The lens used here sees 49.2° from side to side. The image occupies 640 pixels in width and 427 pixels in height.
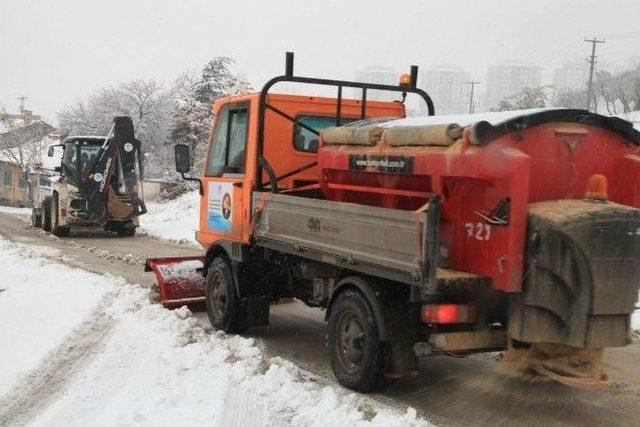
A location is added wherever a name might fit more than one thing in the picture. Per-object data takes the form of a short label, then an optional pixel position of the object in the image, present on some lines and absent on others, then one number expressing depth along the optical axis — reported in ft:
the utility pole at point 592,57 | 154.65
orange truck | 15.11
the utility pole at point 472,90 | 187.66
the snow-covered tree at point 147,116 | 150.30
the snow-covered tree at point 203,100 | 120.29
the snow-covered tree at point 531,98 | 166.91
